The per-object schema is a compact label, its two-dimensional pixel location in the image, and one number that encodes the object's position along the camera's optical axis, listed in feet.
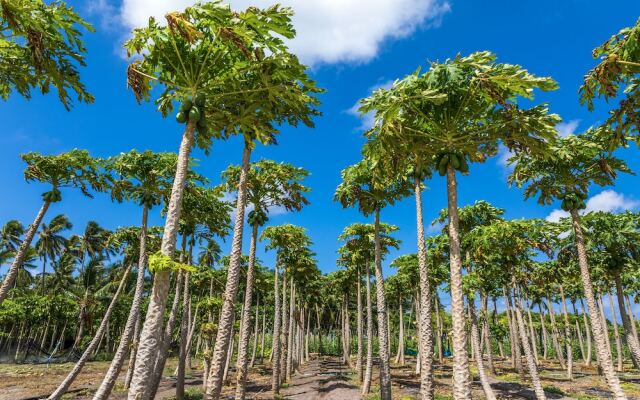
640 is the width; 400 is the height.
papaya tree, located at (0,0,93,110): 27.73
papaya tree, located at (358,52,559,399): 32.58
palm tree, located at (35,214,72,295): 192.85
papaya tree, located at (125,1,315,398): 27.73
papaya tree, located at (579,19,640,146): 28.63
